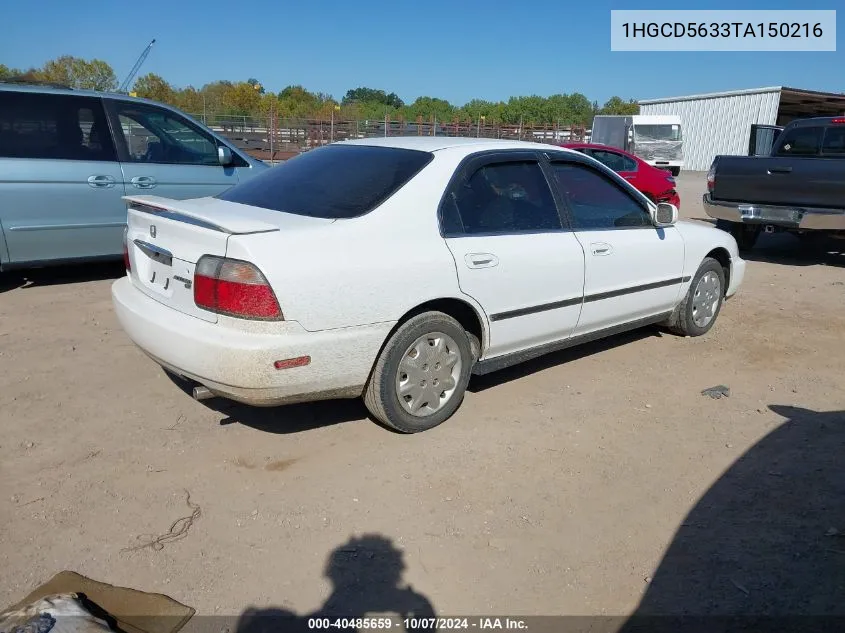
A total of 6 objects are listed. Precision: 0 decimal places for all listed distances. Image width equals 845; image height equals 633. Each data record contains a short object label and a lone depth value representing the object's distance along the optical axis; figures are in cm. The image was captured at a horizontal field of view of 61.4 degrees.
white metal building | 3131
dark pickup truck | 838
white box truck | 2895
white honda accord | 327
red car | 1264
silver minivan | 628
